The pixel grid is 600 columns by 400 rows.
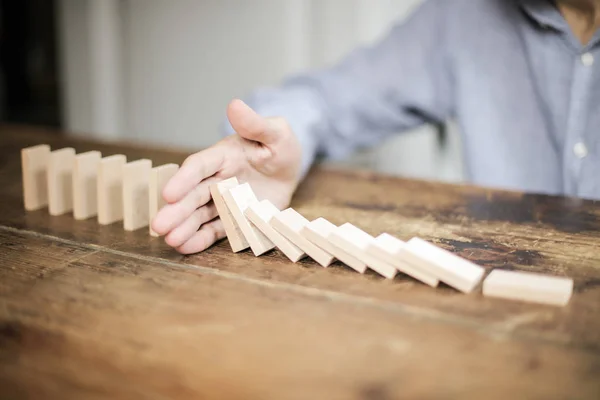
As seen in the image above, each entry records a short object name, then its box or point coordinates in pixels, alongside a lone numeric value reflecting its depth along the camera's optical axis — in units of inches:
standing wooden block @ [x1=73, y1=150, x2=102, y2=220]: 39.2
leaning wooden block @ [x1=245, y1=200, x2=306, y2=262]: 32.5
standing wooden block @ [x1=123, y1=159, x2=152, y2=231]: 37.2
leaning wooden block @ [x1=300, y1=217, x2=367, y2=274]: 31.1
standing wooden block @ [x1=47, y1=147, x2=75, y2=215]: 40.1
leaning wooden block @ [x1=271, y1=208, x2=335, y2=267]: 31.8
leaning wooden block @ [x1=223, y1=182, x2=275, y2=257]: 33.1
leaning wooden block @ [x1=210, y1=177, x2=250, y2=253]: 33.6
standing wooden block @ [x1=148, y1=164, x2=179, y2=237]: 36.4
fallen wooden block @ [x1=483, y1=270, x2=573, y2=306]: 27.6
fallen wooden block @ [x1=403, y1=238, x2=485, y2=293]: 28.5
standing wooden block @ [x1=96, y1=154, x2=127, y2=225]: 38.1
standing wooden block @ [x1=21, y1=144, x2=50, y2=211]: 40.8
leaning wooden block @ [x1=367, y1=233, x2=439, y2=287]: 29.5
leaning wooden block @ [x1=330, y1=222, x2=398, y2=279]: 30.4
